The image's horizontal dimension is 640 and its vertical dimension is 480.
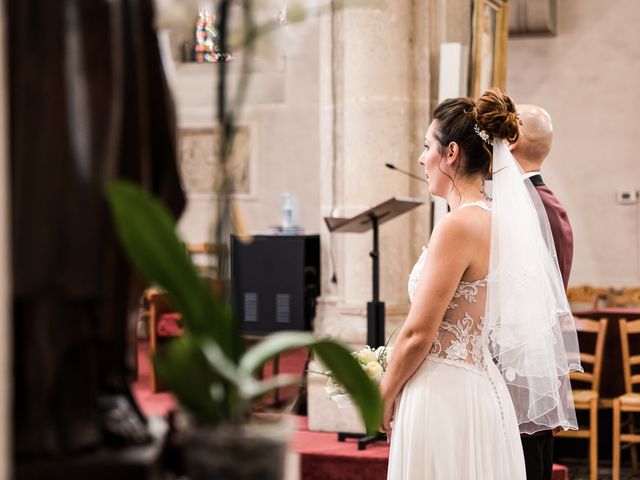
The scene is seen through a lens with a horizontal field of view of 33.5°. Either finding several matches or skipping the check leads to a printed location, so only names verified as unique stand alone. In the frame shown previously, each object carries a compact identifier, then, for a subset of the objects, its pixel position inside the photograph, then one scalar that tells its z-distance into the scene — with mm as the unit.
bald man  4059
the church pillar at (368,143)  6680
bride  3410
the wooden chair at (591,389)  6812
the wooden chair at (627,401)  6859
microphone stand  6895
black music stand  5656
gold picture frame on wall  6914
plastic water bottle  10123
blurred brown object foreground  1437
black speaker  8336
